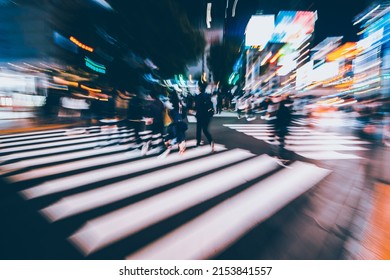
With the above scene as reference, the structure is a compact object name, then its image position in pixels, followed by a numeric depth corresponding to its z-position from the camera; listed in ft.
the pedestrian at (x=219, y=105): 95.12
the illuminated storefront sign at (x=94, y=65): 85.56
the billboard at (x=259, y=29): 220.84
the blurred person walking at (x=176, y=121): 21.43
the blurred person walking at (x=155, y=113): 20.93
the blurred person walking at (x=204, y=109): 22.66
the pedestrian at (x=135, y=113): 22.82
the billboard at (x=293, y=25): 211.61
